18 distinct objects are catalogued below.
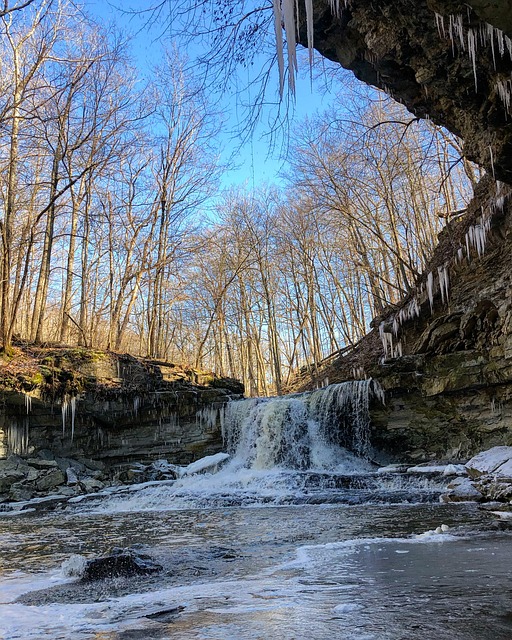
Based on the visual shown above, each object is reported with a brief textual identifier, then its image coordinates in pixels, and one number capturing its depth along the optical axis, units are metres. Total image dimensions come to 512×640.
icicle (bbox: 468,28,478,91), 4.72
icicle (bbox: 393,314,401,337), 14.98
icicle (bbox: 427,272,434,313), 12.99
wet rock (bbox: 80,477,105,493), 12.48
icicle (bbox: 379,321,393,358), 15.40
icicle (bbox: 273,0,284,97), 3.35
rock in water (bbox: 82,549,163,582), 3.86
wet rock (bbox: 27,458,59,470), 13.50
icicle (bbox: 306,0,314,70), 3.54
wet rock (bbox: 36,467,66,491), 12.47
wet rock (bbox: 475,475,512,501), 6.66
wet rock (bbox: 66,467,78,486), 12.80
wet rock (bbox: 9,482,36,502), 11.79
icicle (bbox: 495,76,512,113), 4.88
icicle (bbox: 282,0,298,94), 3.25
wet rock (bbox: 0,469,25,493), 12.20
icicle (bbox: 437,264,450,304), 12.82
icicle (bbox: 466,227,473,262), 12.01
